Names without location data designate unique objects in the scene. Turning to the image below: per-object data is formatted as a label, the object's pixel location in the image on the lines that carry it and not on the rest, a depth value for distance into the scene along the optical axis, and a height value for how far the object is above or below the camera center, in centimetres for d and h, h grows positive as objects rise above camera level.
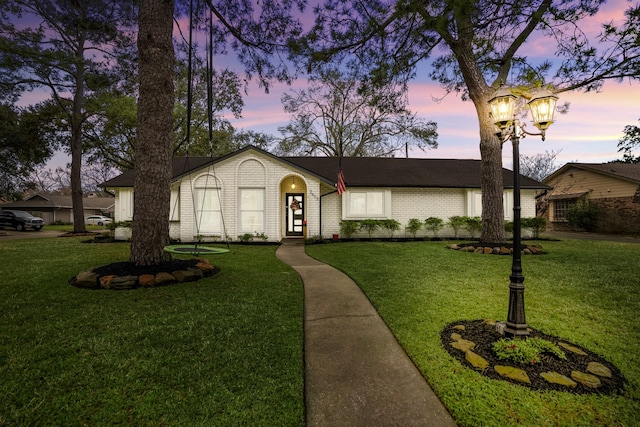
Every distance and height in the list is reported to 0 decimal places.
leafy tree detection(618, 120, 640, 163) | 2477 +670
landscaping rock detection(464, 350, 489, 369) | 282 -152
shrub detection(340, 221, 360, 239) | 1351 -58
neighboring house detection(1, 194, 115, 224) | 3925 +151
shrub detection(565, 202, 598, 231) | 1892 -19
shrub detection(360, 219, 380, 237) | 1346 -49
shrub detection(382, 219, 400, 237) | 1359 -45
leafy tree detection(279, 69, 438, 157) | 2447 +778
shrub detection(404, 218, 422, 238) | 1397 -52
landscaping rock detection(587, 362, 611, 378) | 264 -152
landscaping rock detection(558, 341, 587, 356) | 302 -151
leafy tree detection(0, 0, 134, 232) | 1460 +874
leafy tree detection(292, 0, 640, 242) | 644 +476
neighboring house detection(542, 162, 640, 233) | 1720 +138
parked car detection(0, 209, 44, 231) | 2358 -20
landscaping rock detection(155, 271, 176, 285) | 551 -124
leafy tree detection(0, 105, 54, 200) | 1798 +536
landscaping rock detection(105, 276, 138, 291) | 521 -124
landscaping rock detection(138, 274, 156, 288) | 535 -124
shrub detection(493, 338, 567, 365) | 288 -146
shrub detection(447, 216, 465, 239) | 1412 -45
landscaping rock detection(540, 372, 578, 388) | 252 -154
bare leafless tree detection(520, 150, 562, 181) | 4259 +778
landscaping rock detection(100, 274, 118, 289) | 521 -121
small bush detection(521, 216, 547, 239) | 1388 -47
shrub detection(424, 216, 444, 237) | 1408 -49
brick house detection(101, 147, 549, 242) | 1259 +106
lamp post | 334 +106
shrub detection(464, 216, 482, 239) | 1389 -50
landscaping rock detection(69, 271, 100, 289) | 529 -122
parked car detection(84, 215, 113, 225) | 3571 -39
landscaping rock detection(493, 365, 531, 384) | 260 -154
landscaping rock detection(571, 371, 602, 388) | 250 -153
